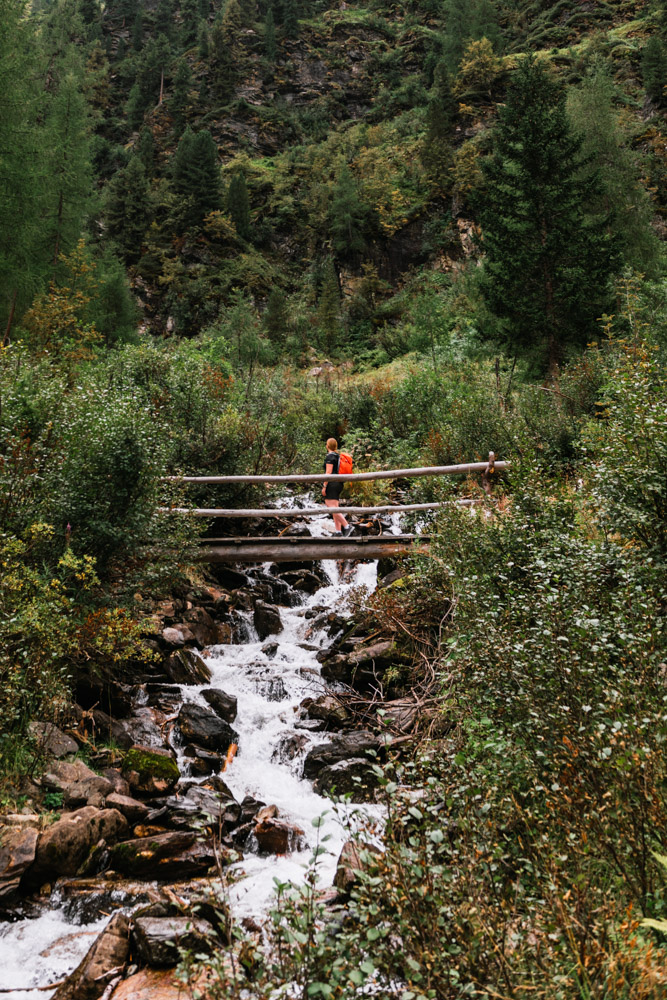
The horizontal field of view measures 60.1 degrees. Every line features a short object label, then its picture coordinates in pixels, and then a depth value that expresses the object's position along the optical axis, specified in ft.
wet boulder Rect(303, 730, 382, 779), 19.80
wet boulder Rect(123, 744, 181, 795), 17.35
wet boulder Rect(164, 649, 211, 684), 24.15
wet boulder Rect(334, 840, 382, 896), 11.28
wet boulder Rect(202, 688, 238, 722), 22.81
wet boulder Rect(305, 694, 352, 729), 22.41
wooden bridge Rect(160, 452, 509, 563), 28.91
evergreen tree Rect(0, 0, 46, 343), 48.08
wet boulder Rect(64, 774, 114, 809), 15.51
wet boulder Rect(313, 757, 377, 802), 18.37
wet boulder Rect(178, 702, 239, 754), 20.81
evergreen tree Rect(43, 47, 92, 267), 59.41
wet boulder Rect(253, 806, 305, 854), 16.26
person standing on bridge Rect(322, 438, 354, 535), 33.01
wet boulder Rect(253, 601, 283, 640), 30.07
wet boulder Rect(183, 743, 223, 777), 19.48
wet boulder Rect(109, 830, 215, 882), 14.37
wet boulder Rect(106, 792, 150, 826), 15.83
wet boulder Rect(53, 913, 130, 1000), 10.91
